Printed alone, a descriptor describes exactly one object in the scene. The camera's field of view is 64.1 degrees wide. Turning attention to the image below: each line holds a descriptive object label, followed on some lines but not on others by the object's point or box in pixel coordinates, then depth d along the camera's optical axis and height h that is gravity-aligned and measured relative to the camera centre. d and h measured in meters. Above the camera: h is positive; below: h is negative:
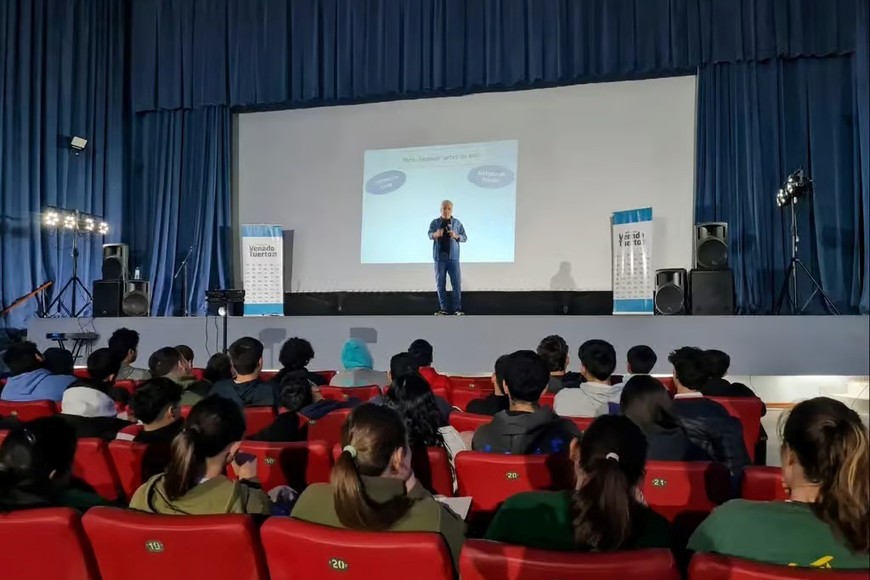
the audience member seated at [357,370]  4.09 -0.40
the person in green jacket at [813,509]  1.29 -0.40
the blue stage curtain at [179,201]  8.99 +1.36
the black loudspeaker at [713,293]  6.54 +0.09
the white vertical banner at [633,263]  7.16 +0.41
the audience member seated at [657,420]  2.22 -0.38
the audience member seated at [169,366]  3.78 -0.34
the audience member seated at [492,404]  3.00 -0.44
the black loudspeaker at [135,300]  7.77 +0.04
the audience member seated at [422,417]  2.33 -0.39
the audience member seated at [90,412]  2.73 -0.45
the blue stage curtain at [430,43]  7.26 +2.97
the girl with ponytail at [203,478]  1.70 -0.44
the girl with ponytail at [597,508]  1.40 -0.43
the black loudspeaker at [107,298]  7.73 +0.06
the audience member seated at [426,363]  4.19 -0.37
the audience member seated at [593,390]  3.09 -0.39
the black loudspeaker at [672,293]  6.63 +0.09
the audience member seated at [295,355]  3.84 -0.29
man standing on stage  7.28 +0.57
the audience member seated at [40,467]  1.72 -0.42
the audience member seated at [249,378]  3.39 -0.38
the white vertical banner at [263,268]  8.33 +0.42
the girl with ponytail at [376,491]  1.50 -0.42
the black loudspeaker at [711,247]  6.68 +0.54
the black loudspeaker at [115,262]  8.08 +0.48
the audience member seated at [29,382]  3.62 -0.41
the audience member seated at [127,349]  4.25 -0.28
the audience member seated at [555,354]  3.97 -0.30
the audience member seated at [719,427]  2.35 -0.43
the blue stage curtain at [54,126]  7.92 +2.19
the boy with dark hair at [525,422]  2.28 -0.40
